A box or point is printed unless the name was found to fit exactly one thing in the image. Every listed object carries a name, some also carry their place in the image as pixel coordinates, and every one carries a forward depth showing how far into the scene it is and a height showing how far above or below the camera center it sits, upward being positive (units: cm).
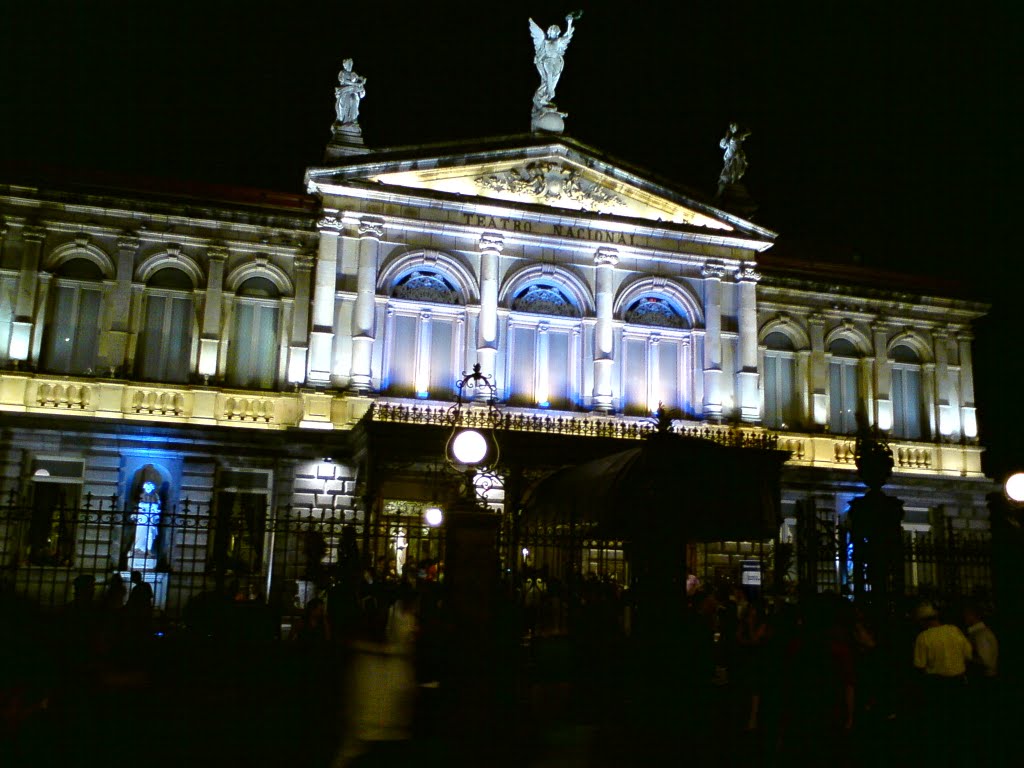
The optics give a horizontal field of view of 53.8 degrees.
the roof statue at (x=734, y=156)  3092 +1247
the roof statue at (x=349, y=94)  2803 +1269
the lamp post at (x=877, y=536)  1398 +51
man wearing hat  1216 -128
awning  1252 +97
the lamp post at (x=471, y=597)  1127 -45
